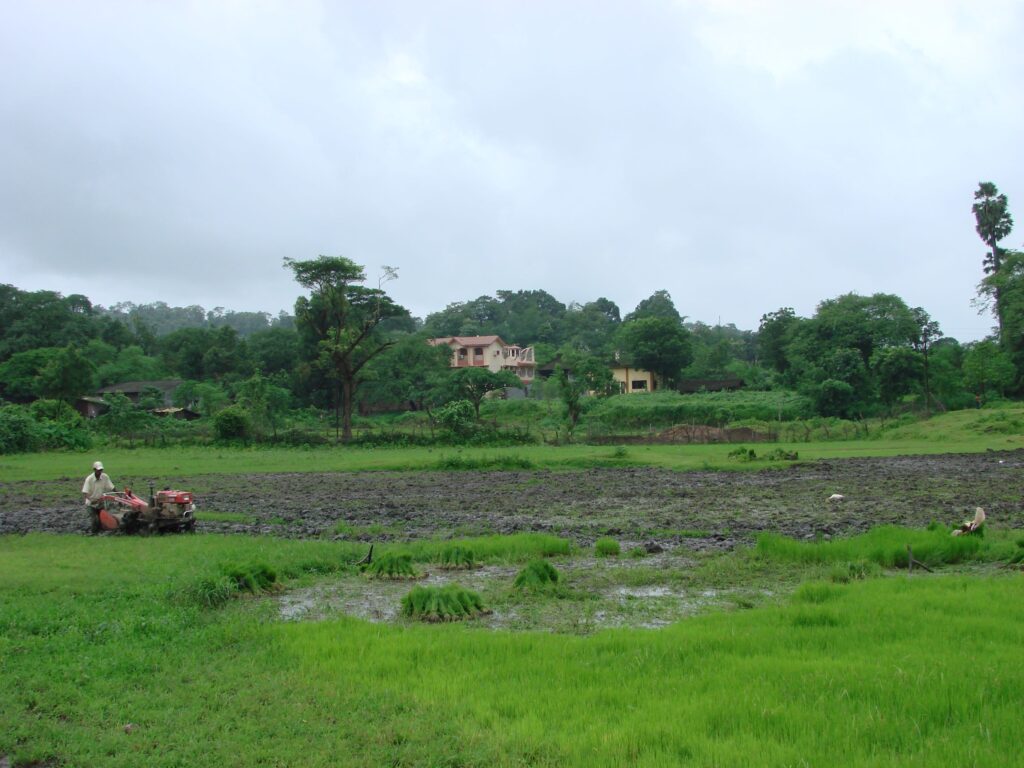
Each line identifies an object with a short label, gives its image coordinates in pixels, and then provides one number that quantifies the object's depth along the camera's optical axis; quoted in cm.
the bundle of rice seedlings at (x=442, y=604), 1042
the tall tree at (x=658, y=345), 8475
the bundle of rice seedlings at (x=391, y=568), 1347
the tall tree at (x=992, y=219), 7362
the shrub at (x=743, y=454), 3731
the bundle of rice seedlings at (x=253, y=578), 1212
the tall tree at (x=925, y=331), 7126
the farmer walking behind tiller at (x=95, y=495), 1770
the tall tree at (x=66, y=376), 6675
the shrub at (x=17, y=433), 4538
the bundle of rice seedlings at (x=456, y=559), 1460
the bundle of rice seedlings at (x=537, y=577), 1203
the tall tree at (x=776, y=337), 8962
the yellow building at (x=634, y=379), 8844
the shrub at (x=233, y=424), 5044
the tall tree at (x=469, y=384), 6825
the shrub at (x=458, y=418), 5050
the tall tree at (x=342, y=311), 5444
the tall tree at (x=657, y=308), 11762
